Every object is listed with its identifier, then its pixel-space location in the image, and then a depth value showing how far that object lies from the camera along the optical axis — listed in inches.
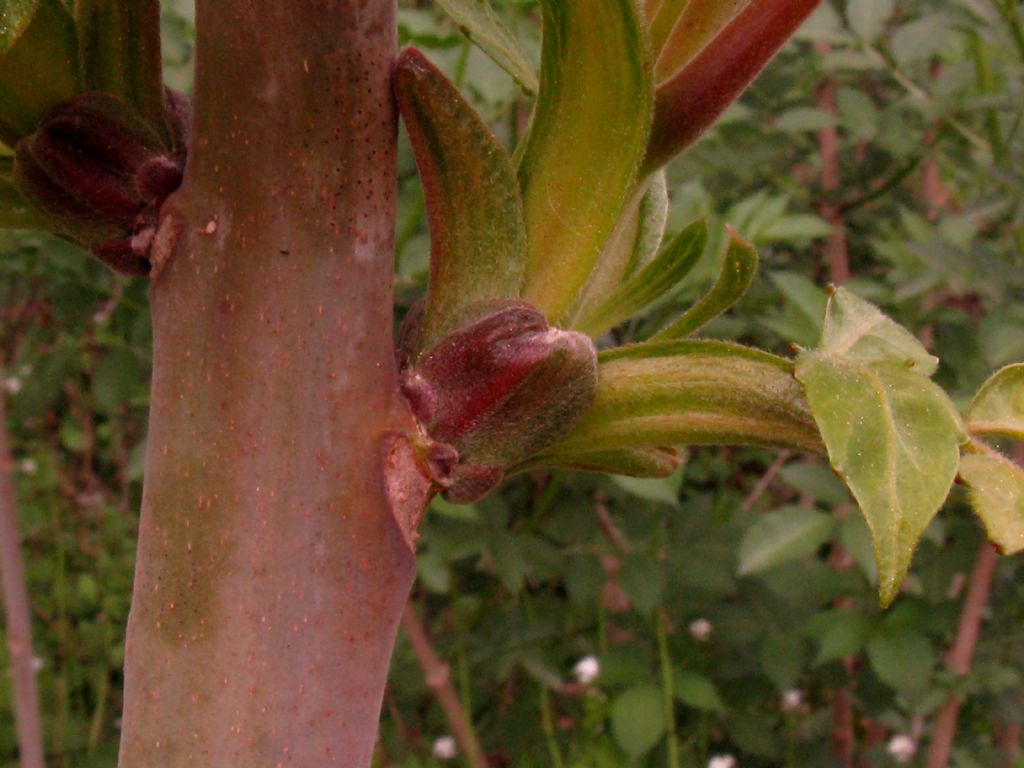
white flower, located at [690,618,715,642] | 47.7
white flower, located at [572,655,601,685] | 47.3
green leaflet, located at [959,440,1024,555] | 11.6
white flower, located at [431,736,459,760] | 49.5
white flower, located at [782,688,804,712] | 51.2
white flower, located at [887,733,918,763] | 49.1
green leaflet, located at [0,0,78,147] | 11.9
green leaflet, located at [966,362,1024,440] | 12.8
